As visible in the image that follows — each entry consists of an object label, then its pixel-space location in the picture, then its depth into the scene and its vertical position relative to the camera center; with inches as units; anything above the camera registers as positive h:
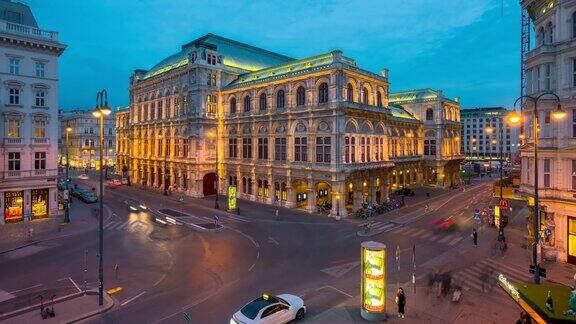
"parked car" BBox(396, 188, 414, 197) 2294.5 -217.1
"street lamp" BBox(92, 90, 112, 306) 717.3 -124.1
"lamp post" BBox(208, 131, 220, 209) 2207.8 +148.1
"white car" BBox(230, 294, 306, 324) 598.2 -267.3
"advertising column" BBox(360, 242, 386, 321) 651.5 -233.6
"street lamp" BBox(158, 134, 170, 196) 2481.5 -20.1
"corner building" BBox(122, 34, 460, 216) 1683.1 +181.4
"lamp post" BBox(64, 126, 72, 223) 1460.8 -239.8
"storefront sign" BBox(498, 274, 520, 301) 568.7 -216.9
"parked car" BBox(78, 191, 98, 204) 2031.3 -214.9
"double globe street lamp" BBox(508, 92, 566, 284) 648.9 -50.2
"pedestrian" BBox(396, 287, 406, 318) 661.3 -268.7
